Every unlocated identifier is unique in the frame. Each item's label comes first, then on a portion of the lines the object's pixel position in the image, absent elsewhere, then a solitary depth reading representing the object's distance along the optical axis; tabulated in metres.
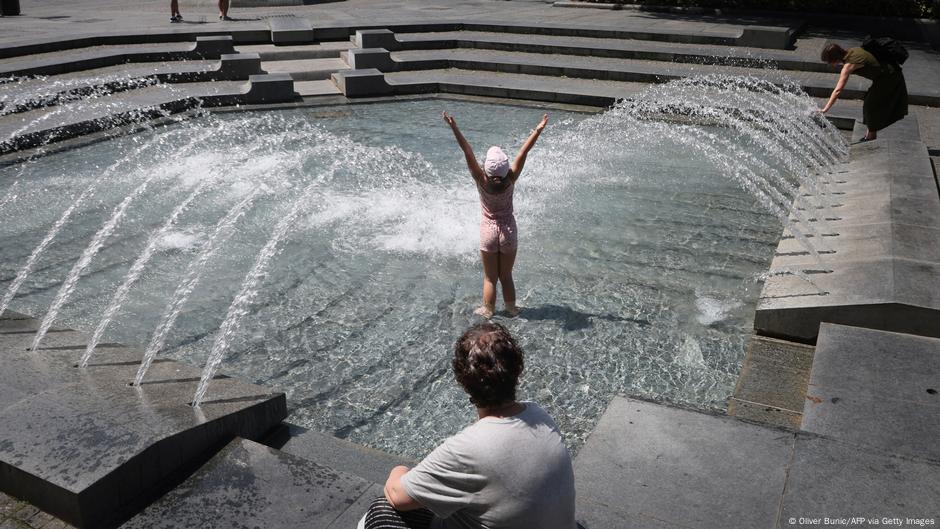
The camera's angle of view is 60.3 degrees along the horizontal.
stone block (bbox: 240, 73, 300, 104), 14.66
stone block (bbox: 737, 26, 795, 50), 16.98
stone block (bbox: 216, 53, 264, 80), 15.99
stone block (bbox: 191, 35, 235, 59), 17.19
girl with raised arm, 6.02
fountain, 5.64
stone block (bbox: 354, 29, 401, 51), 17.81
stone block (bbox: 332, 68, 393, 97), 15.22
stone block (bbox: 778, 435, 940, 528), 3.64
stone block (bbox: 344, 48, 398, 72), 16.56
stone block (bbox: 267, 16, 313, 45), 18.94
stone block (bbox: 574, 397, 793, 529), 3.69
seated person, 2.82
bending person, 10.09
